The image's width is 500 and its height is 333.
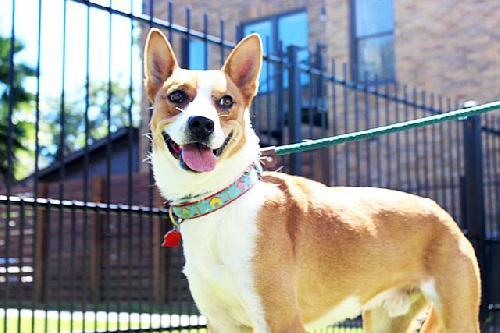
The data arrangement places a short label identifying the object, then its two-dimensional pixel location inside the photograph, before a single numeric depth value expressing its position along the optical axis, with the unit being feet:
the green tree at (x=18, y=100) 61.42
